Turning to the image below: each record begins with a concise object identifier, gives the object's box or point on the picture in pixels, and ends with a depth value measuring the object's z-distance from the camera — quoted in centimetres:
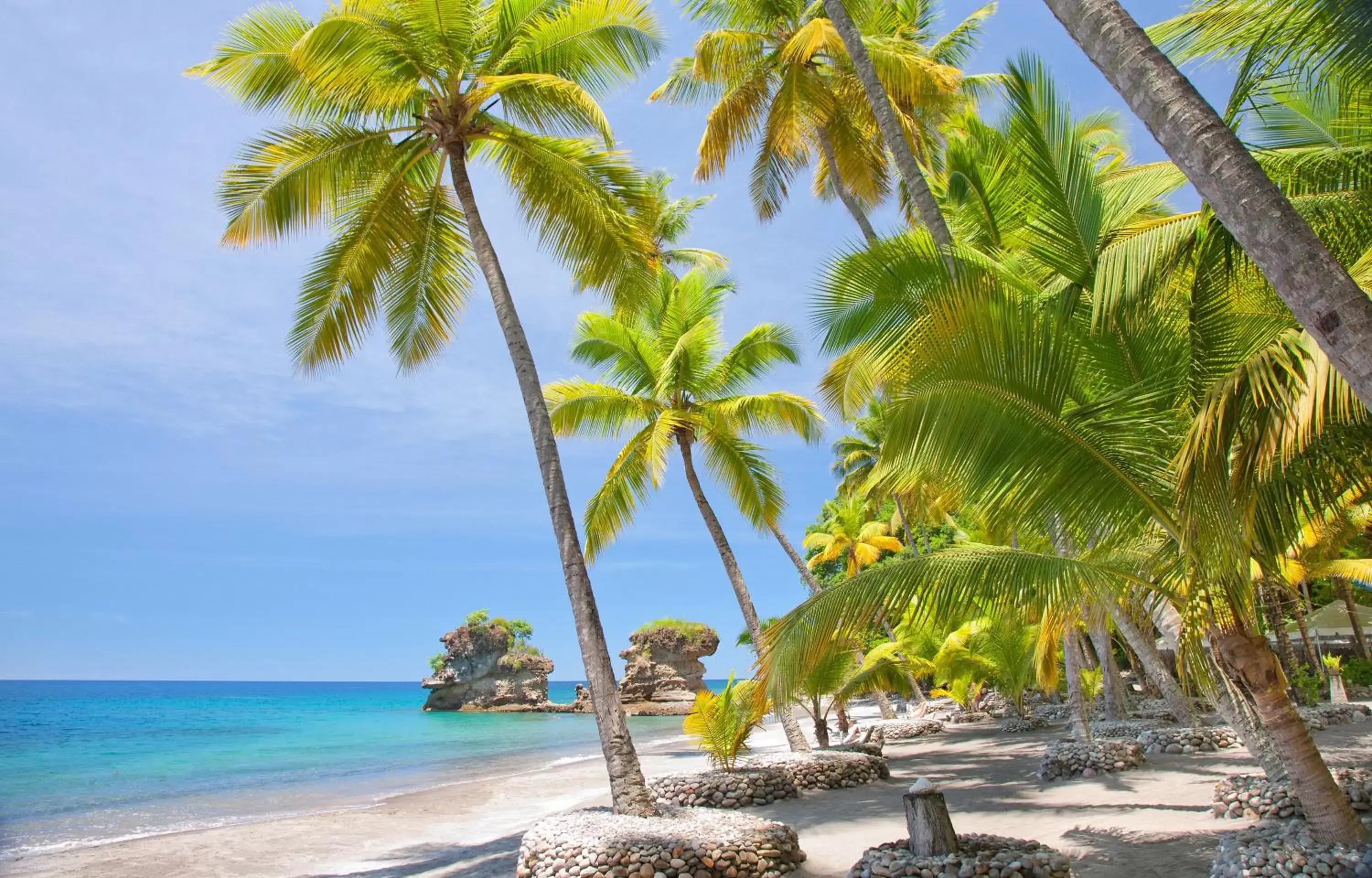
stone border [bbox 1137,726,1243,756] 1147
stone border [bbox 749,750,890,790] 1131
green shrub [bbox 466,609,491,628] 5475
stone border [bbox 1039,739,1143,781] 1030
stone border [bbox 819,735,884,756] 1298
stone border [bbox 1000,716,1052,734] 1814
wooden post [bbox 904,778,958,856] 550
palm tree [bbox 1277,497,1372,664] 1391
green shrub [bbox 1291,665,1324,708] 1468
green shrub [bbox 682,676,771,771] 1116
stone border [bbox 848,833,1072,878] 518
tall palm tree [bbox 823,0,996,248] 786
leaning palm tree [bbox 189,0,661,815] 868
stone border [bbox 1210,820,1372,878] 443
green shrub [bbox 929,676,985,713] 2095
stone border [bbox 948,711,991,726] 2212
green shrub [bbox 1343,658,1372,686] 1928
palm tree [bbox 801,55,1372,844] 457
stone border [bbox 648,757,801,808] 1045
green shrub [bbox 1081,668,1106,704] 1695
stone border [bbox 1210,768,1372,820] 645
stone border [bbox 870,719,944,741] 1956
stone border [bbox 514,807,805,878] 655
